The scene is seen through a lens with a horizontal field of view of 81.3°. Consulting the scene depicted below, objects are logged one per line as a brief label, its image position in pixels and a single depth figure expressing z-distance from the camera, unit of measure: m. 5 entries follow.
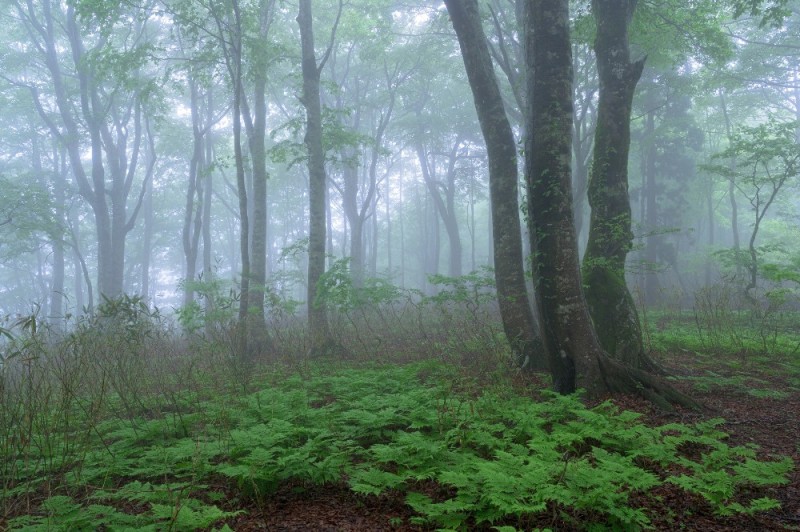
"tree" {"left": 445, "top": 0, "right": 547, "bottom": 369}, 7.10
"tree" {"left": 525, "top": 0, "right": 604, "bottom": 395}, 5.32
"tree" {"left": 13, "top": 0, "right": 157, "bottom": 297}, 17.80
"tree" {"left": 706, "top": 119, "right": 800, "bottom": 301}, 12.35
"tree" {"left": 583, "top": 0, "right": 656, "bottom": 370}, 6.46
